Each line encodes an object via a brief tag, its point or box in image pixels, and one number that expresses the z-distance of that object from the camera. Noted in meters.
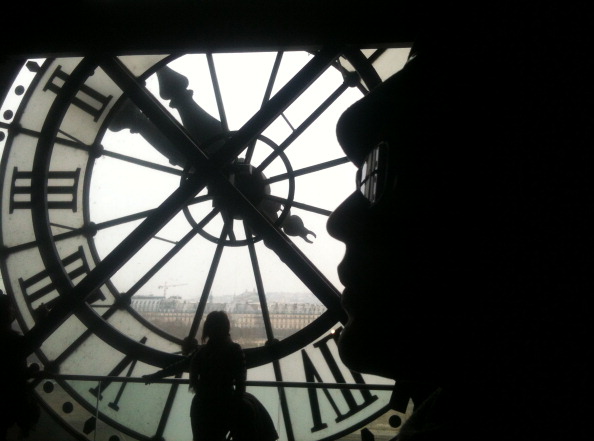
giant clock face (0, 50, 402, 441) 2.25
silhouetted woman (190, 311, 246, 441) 1.72
